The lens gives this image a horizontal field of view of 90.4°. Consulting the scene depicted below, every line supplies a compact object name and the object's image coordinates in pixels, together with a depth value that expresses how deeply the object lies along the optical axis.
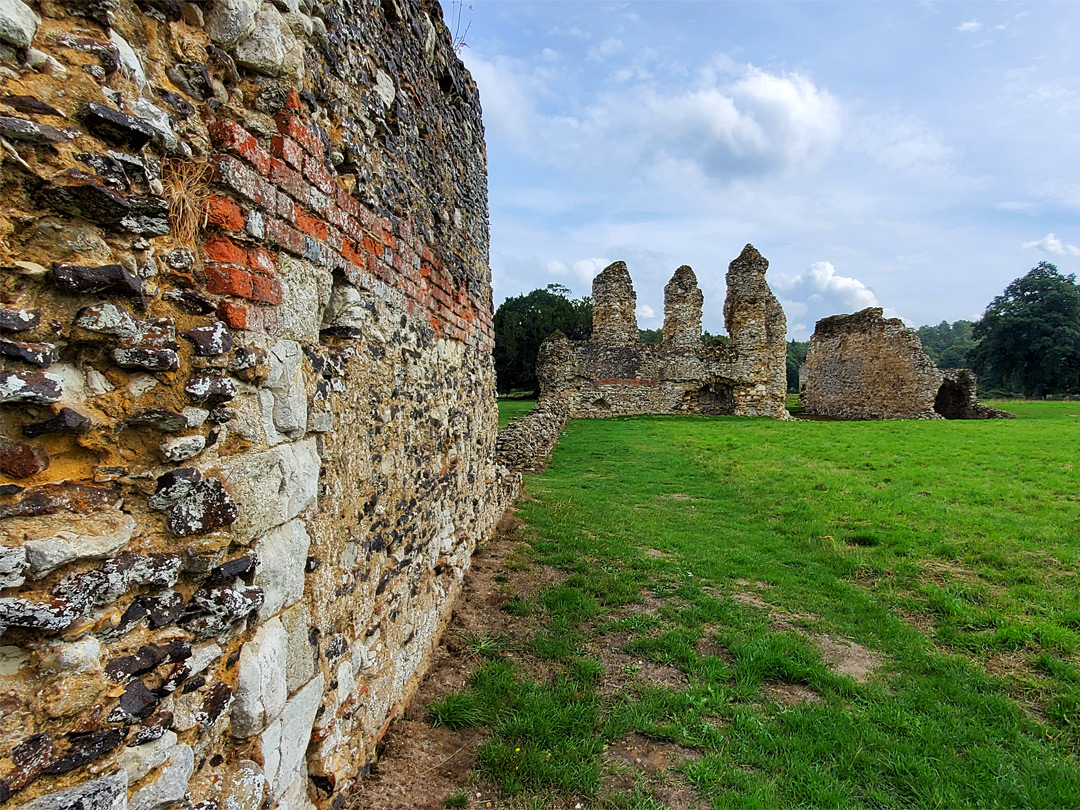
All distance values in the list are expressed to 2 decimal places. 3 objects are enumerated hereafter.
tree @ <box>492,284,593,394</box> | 39.25
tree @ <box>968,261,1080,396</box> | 38.59
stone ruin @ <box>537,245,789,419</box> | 22.05
